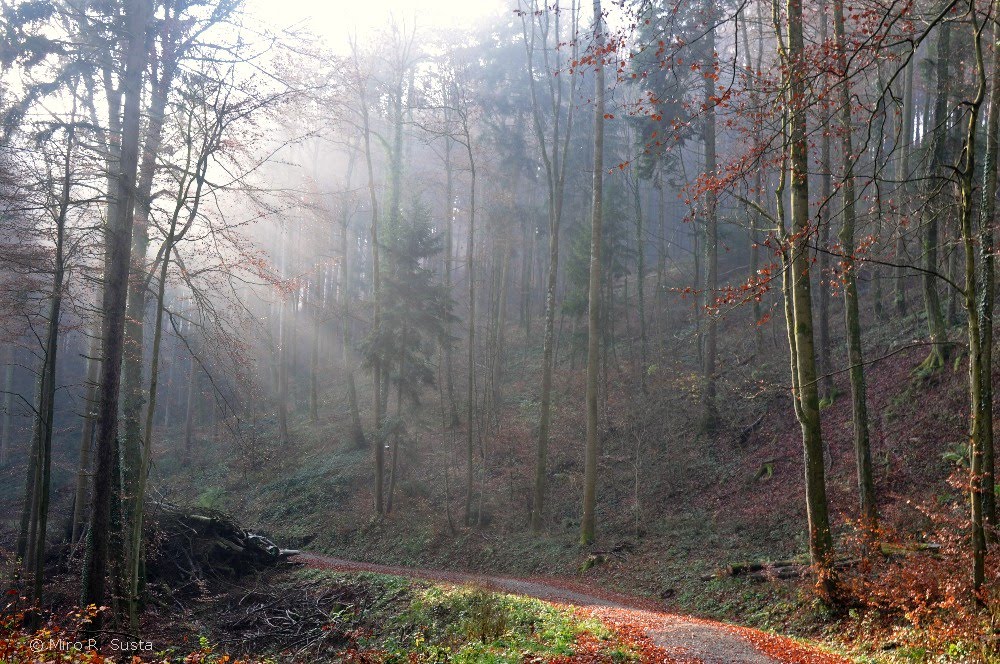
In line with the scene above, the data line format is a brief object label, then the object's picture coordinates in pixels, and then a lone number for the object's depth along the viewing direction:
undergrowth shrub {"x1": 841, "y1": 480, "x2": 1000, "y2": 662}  6.39
